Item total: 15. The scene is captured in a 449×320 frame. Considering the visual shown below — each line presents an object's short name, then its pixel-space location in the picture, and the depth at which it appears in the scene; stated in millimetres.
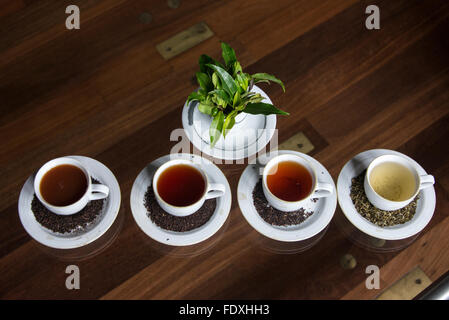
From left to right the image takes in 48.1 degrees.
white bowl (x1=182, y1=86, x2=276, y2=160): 1224
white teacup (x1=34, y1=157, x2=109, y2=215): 1109
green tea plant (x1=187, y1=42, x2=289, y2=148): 1154
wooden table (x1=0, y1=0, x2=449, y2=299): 1169
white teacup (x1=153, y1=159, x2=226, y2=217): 1109
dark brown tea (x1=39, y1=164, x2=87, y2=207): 1136
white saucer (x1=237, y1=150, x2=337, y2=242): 1156
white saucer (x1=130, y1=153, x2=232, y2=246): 1143
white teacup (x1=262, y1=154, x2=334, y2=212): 1122
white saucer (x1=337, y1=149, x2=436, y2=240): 1169
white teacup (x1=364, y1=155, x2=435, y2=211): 1132
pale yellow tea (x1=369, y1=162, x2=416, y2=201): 1178
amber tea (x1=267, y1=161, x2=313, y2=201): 1159
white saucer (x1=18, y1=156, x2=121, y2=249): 1137
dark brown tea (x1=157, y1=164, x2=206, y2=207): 1145
